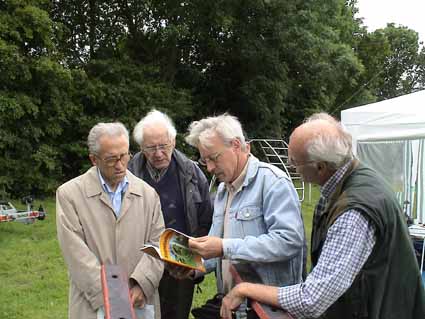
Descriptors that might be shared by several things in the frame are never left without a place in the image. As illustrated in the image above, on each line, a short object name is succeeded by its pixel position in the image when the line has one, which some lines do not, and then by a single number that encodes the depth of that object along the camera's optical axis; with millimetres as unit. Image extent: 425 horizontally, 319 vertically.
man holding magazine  2104
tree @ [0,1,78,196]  11391
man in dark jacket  2949
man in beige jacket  2439
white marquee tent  6742
